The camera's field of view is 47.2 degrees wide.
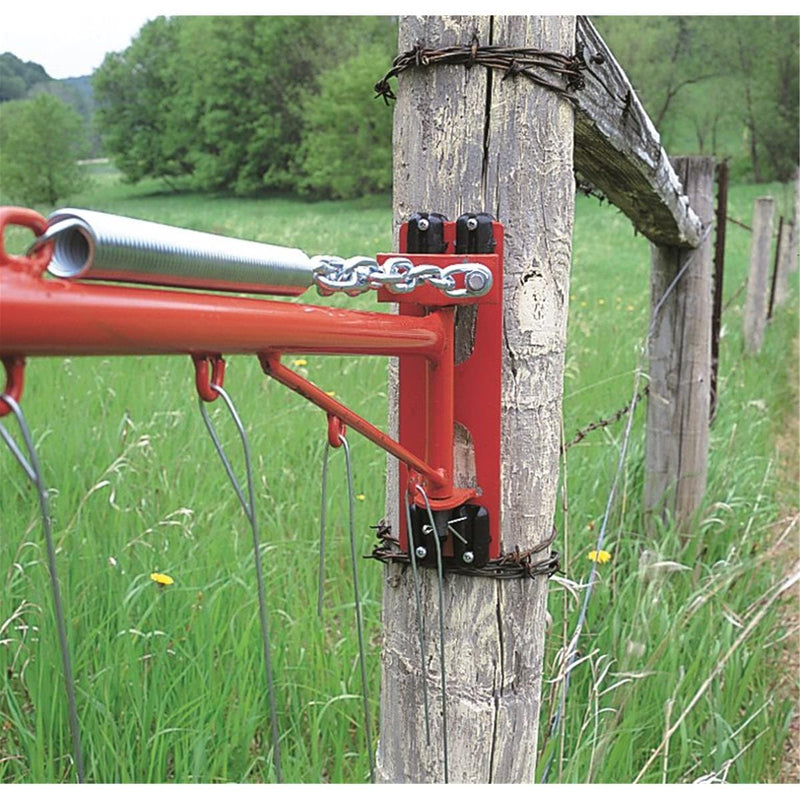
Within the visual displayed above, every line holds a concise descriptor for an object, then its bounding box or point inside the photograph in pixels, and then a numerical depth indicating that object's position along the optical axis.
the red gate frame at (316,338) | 0.63
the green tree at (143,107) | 29.55
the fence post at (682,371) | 3.15
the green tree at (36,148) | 25.22
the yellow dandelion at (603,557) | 2.44
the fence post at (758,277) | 6.21
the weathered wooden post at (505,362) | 1.10
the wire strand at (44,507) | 0.58
